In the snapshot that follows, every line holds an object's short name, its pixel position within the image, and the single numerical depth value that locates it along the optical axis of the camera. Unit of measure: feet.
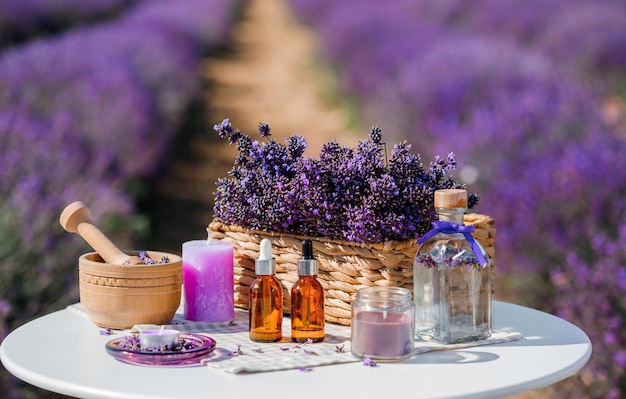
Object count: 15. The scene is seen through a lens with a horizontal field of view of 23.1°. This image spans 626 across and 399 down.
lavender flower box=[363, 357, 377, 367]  5.00
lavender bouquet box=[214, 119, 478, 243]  5.28
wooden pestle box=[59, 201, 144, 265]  5.49
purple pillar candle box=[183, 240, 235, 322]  5.49
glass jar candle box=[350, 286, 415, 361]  4.99
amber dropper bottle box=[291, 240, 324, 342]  5.14
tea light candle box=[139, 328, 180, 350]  5.06
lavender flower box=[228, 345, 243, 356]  5.09
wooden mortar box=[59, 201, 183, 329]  5.32
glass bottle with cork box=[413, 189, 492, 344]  5.20
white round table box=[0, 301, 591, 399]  4.71
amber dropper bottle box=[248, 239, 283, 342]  5.17
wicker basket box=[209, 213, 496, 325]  5.33
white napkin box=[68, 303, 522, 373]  4.97
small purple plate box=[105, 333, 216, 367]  5.00
